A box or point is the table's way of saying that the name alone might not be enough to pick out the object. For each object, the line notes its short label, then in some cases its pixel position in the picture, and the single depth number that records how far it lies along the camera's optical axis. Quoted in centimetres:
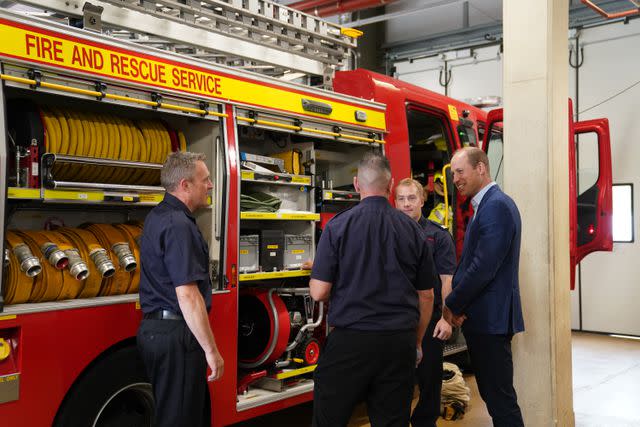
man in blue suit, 392
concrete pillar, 498
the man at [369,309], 321
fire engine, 351
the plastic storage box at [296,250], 524
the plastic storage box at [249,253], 480
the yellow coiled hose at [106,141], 389
